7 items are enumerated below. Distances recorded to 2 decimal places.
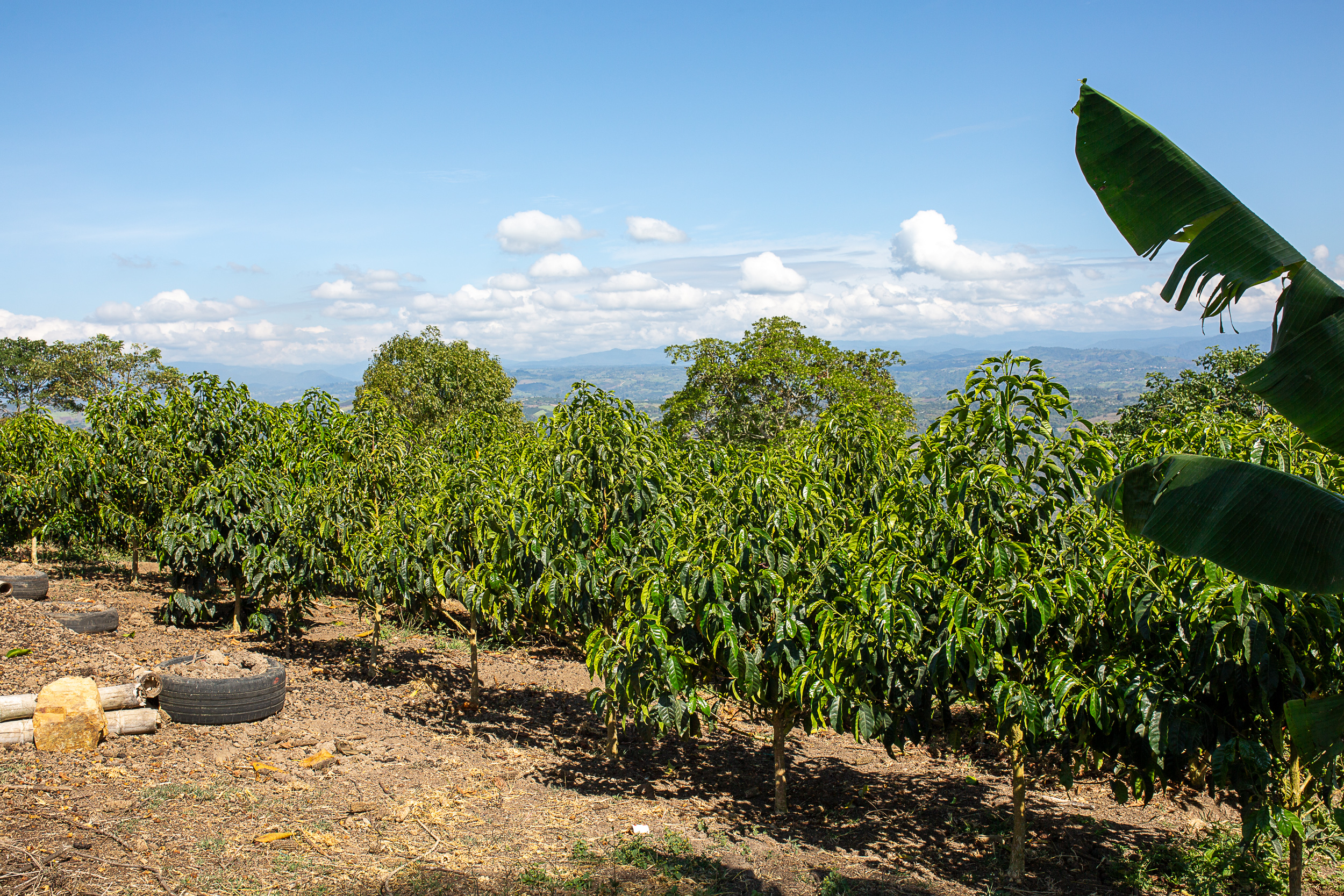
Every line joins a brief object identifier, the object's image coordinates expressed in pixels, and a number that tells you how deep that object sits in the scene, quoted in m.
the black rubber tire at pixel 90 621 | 11.78
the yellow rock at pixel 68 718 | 7.37
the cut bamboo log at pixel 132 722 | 8.07
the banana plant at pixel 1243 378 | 3.86
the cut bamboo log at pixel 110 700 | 7.41
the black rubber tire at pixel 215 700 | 8.70
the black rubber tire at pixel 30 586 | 13.48
